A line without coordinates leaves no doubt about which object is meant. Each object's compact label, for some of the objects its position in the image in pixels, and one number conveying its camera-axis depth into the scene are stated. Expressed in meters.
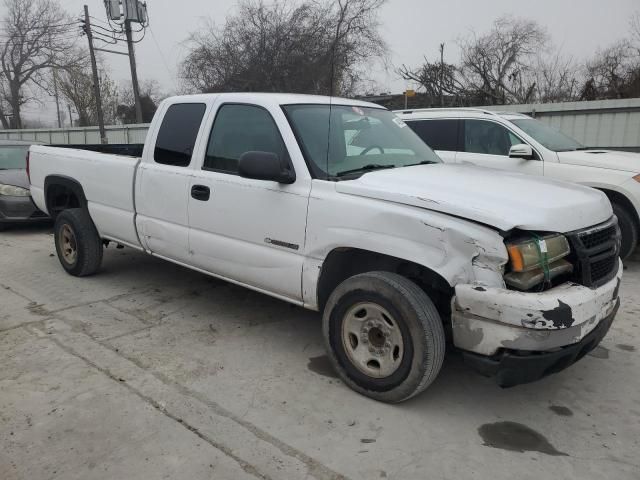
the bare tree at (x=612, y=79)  18.55
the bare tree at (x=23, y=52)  38.50
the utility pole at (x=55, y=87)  43.59
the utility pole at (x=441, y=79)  24.16
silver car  8.33
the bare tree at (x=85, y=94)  41.97
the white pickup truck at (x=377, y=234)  2.67
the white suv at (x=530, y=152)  5.96
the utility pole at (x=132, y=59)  22.55
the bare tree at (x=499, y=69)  24.62
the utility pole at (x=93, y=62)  23.53
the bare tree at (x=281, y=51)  23.19
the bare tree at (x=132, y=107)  39.62
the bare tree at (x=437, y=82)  24.80
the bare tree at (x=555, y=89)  23.77
